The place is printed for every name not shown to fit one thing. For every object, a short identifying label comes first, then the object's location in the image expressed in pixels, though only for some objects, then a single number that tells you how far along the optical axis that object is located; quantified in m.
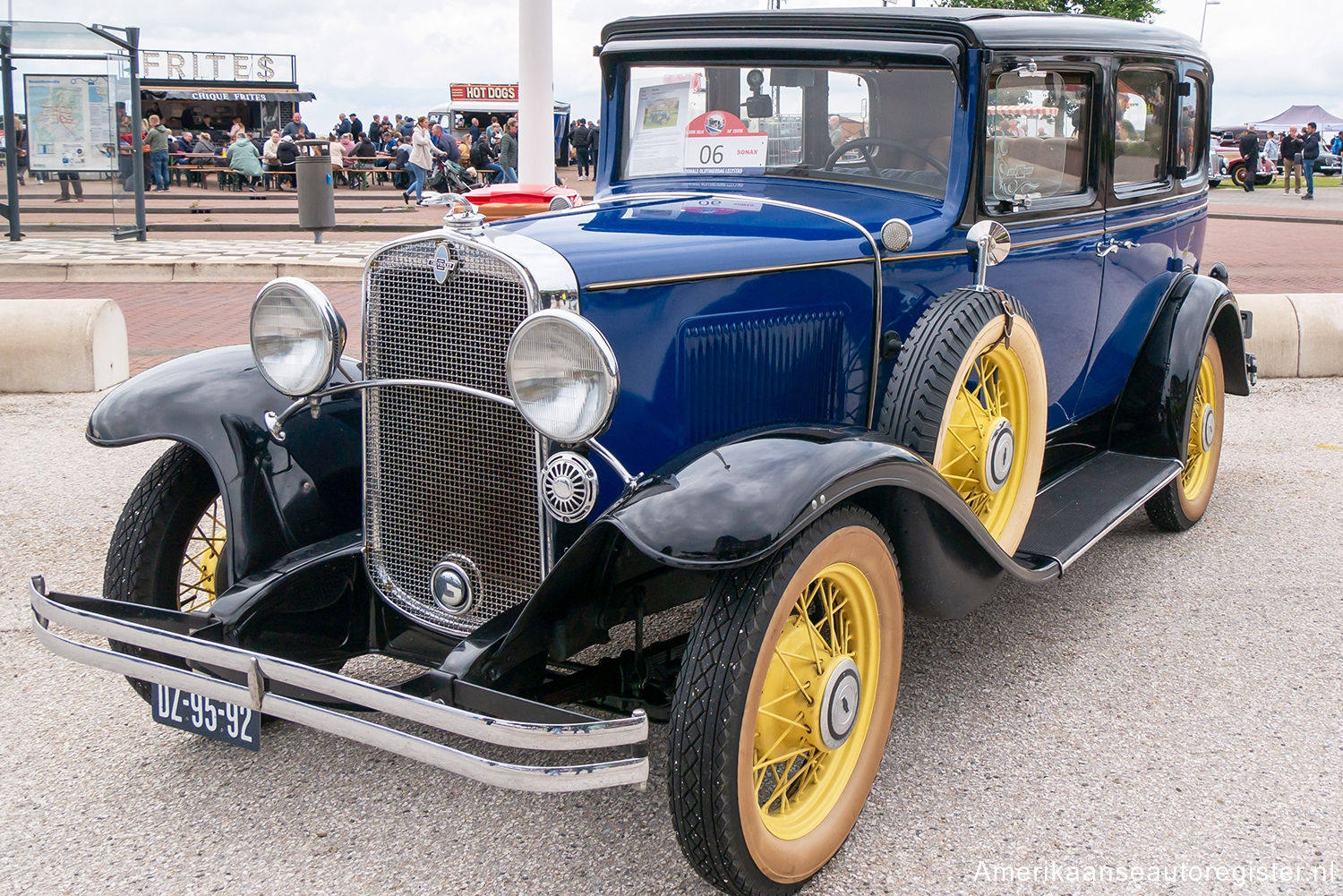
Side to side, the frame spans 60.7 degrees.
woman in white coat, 18.05
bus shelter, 11.95
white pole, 7.89
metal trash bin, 12.63
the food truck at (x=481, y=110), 29.09
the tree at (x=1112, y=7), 32.88
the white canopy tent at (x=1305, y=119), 42.25
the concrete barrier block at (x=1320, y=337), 7.55
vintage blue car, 2.23
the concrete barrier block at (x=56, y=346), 6.81
